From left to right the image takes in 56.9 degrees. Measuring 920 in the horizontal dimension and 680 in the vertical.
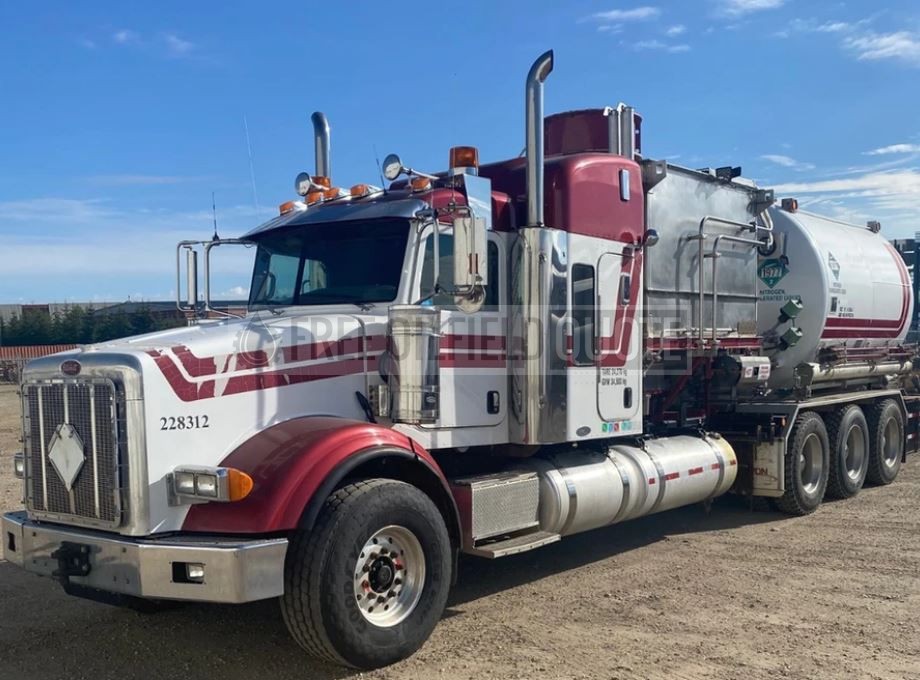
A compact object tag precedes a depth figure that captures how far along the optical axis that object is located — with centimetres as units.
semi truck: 479
